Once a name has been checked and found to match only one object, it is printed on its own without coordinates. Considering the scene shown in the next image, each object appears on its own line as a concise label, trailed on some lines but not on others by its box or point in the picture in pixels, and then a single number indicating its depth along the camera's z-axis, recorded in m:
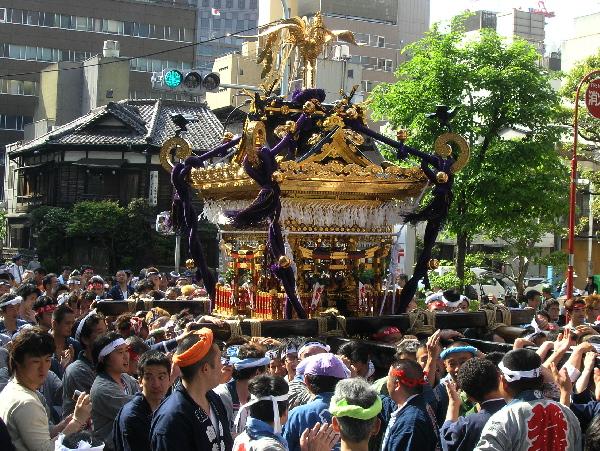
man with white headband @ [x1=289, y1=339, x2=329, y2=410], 6.82
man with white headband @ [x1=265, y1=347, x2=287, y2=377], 8.26
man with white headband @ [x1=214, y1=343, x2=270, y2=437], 7.22
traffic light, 20.75
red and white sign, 22.55
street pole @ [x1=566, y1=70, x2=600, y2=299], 20.09
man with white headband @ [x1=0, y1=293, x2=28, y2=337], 10.54
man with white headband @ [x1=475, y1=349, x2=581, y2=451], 5.69
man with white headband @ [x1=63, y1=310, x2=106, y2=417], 7.64
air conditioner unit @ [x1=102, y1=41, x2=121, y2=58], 51.53
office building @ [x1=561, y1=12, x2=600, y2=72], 49.34
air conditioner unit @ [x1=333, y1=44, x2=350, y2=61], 26.35
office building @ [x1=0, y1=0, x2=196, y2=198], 62.41
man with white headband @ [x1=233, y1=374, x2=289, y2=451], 5.44
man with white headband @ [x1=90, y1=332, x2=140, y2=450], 7.06
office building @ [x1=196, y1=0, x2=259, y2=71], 169.62
